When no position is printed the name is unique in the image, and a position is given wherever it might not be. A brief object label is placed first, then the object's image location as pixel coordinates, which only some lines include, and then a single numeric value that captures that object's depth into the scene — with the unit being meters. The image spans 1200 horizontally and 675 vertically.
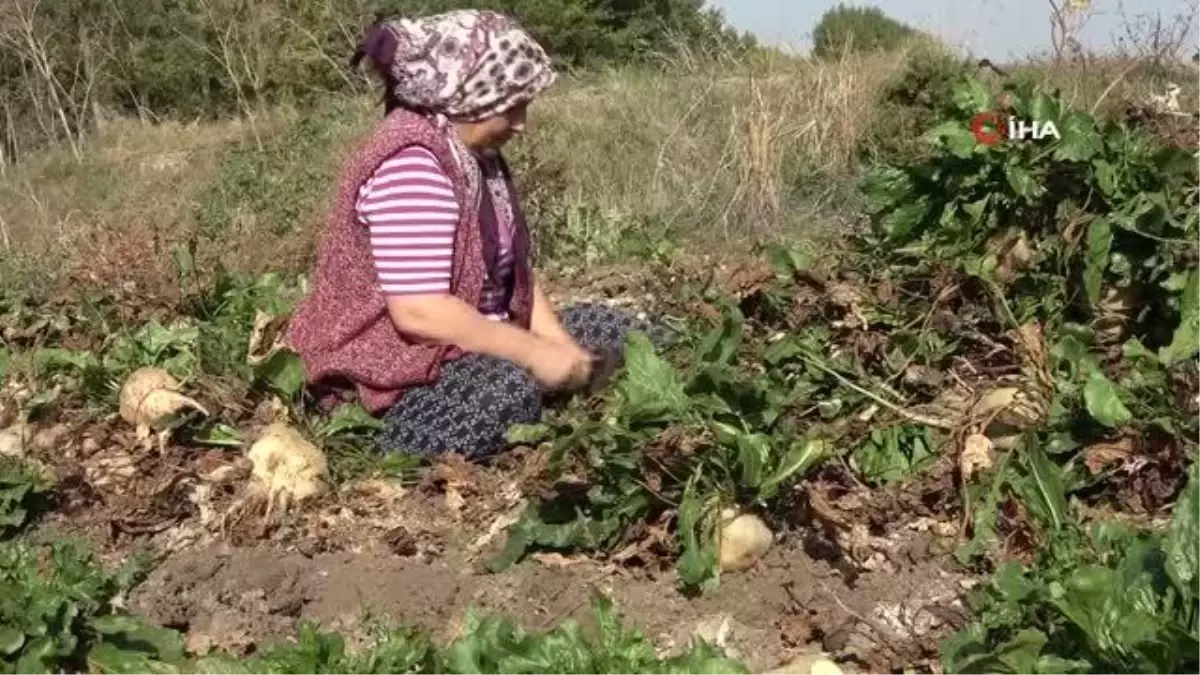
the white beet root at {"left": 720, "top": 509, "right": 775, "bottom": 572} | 2.74
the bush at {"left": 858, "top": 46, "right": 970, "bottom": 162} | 7.29
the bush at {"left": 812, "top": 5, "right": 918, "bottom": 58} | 9.89
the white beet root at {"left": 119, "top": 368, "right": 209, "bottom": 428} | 3.67
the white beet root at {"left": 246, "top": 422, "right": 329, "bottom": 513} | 3.27
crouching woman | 3.38
